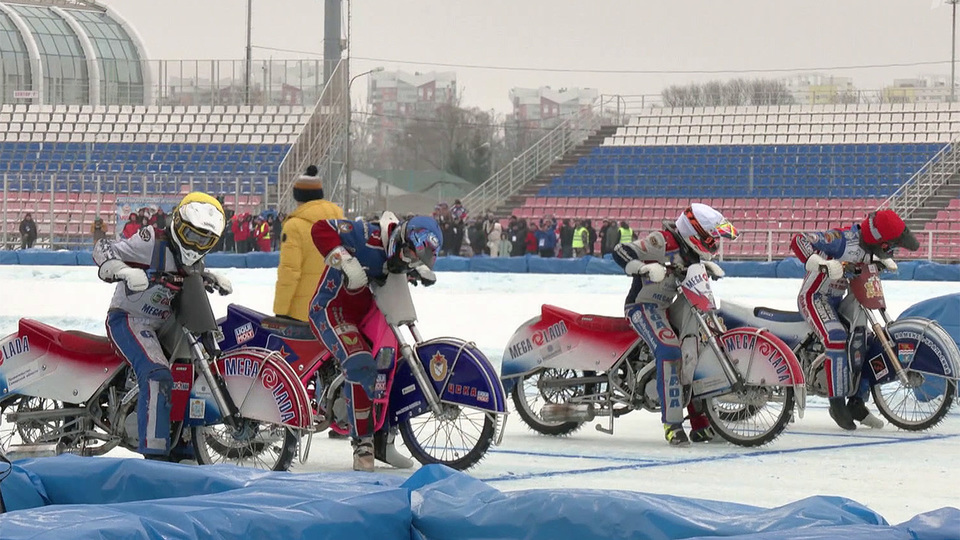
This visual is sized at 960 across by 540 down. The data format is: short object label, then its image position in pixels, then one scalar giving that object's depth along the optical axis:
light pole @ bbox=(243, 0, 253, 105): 49.56
